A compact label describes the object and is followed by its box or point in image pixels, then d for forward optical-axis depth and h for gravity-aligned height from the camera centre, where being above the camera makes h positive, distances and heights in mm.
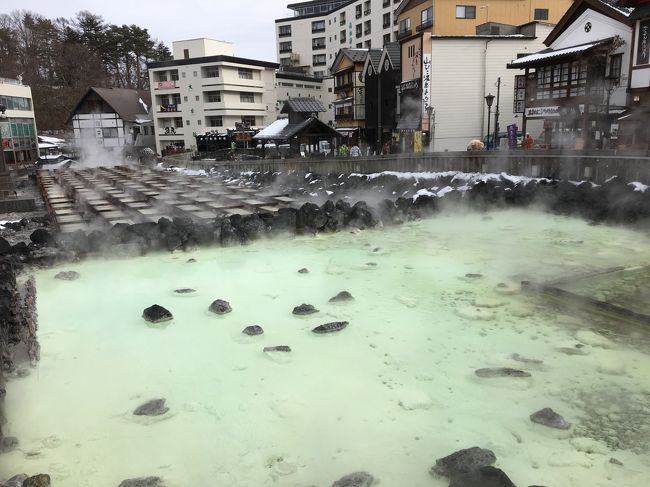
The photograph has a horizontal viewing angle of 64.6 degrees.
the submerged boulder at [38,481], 3219 -2019
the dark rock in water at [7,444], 3734 -2083
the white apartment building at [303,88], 47219 +5653
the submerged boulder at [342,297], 6723 -1946
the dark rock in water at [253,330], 5734 -2000
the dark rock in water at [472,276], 7535 -1923
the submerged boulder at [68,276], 8297 -1946
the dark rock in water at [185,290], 7426 -1997
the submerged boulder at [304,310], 6270 -1958
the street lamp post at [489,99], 19978 +1676
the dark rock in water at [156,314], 6250 -1958
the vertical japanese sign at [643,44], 16719 +3067
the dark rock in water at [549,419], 3752 -2026
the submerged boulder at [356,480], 3238 -2087
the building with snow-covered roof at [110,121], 42938 +2680
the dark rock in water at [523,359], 4789 -2012
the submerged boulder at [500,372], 4535 -2009
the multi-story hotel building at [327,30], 44219 +11372
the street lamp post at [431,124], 25181 +989
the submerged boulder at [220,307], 6470 -1963
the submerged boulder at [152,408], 4203 -2090
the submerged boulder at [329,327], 5695 -1982
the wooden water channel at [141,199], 13188 -1507
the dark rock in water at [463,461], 3281 -2023
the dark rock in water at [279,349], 5265 -2024
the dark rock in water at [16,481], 3201 -2029
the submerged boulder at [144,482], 3289 -2093
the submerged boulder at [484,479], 2980 -1945
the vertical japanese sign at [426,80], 25031 +3100
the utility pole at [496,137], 21859 +243
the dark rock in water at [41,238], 9773 -1568
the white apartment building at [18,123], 35219 +2263
